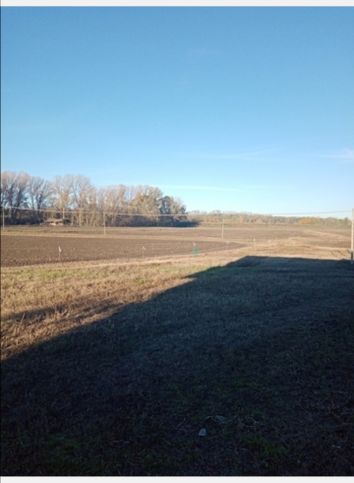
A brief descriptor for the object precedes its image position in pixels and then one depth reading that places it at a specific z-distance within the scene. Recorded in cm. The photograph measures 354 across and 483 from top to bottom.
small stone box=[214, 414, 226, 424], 277
